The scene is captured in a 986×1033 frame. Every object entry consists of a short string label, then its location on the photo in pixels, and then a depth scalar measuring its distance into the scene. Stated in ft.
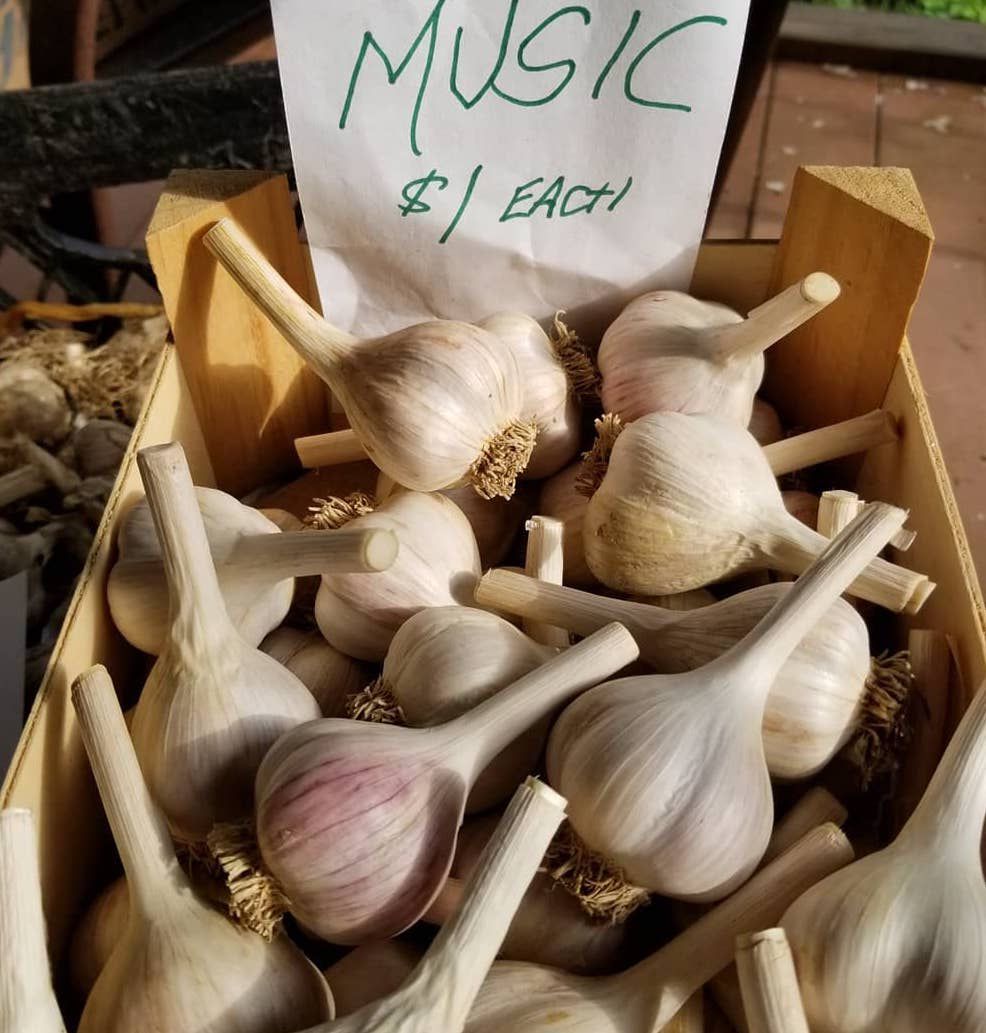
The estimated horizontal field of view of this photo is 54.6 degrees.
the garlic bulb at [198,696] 1.50
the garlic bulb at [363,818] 1.30
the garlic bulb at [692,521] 1.69
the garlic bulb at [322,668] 1.82
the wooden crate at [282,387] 1.69
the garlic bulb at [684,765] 1.34
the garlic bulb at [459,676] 1.55
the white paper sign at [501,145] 1.80
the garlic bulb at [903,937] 1.23
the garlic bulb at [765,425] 2.26
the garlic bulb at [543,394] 2.07
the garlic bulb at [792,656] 1.52
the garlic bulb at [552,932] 1.54
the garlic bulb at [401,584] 1.79
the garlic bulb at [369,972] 1.46
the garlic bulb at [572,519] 2.03
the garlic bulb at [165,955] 1.31
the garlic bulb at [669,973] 1.41
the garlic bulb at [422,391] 1.78
